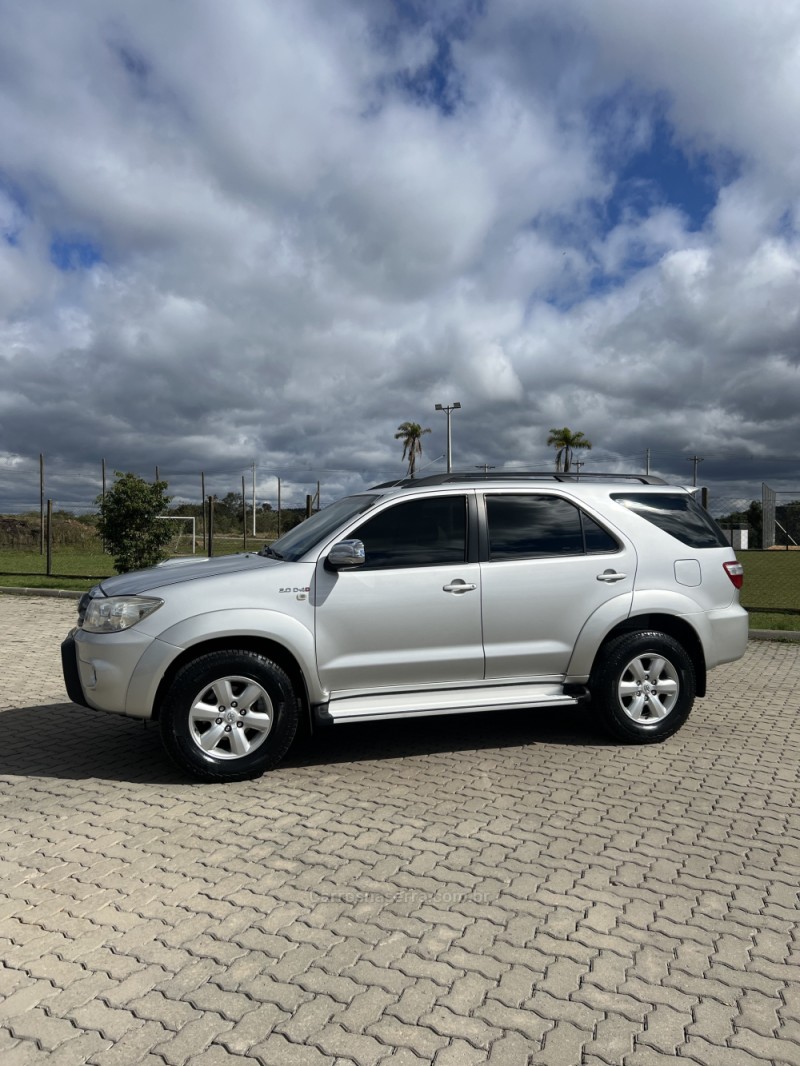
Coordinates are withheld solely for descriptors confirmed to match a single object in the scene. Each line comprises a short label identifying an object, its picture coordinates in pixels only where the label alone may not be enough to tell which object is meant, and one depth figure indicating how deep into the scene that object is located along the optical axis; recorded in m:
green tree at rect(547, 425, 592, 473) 62.91
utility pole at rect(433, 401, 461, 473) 42.03
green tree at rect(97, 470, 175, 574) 18.30
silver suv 5.08
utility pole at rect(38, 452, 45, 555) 43.82
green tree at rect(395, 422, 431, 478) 66.19
